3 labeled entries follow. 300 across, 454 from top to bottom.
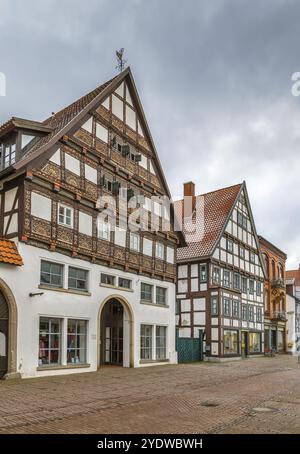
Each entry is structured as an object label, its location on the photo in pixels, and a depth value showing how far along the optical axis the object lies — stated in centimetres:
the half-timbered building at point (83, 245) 2158
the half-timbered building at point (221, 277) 3831
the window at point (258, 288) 4761
